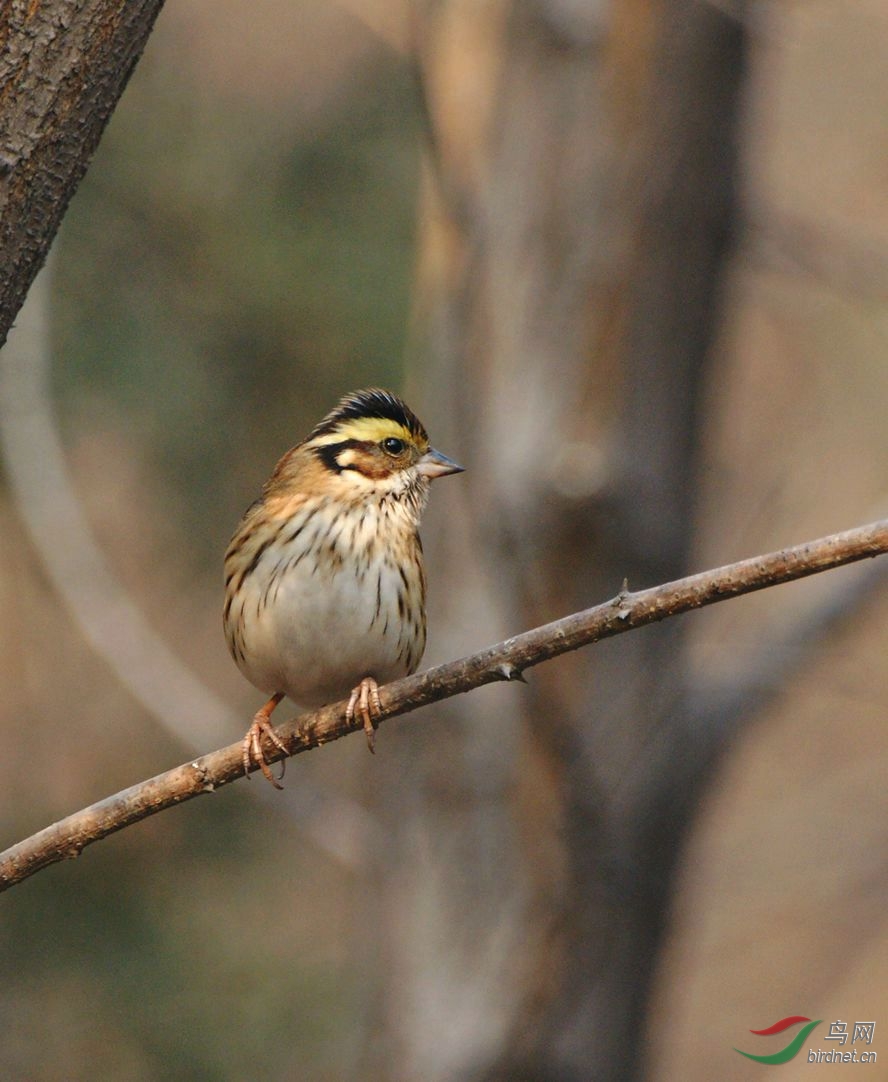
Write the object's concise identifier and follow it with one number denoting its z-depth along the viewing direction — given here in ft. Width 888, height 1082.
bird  26.73
